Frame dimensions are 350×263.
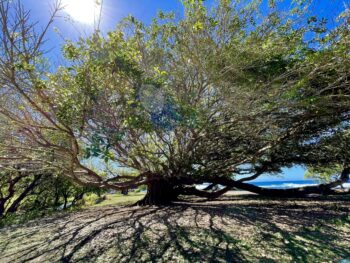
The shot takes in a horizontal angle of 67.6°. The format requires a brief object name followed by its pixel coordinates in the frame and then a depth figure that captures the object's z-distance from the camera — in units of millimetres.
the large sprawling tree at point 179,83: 4785
